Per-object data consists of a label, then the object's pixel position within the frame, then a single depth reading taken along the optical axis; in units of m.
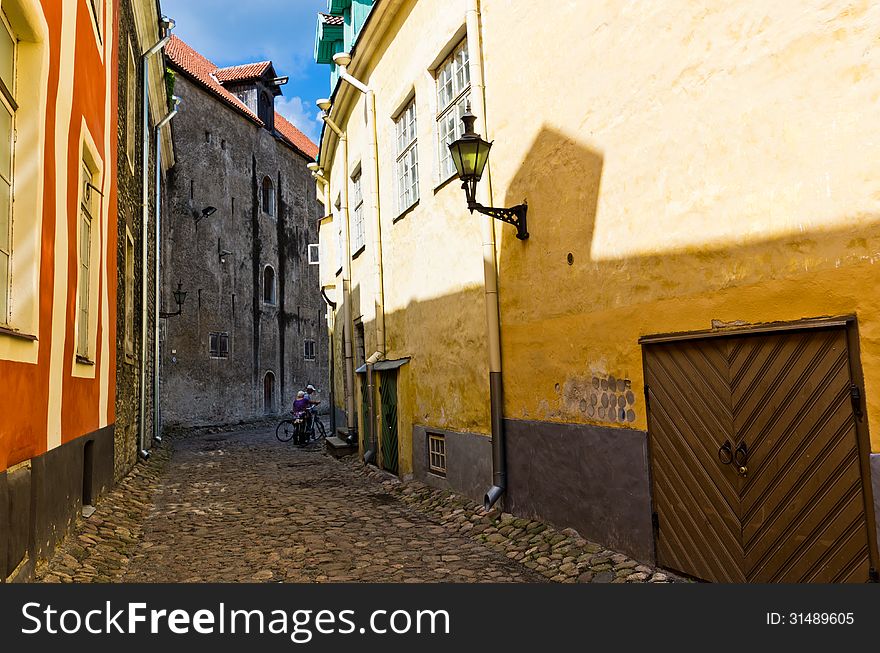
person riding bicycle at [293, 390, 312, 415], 16.75
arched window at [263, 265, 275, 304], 26.53
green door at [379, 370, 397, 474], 10.51
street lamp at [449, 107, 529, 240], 6.18
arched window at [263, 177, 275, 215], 26.67
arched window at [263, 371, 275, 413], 25.88
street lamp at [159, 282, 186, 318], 19.45
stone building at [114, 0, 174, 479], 9.72
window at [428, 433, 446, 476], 8.77
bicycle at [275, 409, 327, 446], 16.48
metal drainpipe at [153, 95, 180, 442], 14.76
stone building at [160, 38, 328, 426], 21.78
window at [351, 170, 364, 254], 12.84
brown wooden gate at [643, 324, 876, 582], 3.70
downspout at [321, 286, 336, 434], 16.85
